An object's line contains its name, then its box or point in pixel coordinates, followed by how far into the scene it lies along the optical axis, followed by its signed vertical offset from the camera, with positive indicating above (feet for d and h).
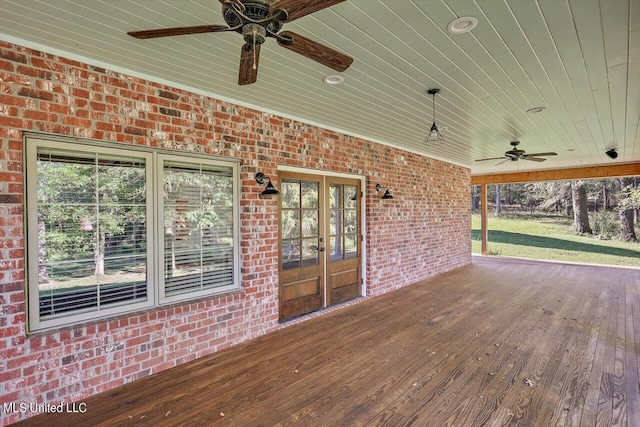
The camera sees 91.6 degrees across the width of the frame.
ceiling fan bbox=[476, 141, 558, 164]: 17.37 +3.21
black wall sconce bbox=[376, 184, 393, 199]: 17.35 +0.95
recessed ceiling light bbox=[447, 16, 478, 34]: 6.36 +3.91
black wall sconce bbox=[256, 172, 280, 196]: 11.55 +1.02
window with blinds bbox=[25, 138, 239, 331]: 7.78 -0.47
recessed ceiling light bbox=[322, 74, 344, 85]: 9.26 +4.00
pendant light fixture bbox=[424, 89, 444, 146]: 10.18 +3.91
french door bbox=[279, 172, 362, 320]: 13.55 -1.45
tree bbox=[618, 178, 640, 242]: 39.11 -0.87
